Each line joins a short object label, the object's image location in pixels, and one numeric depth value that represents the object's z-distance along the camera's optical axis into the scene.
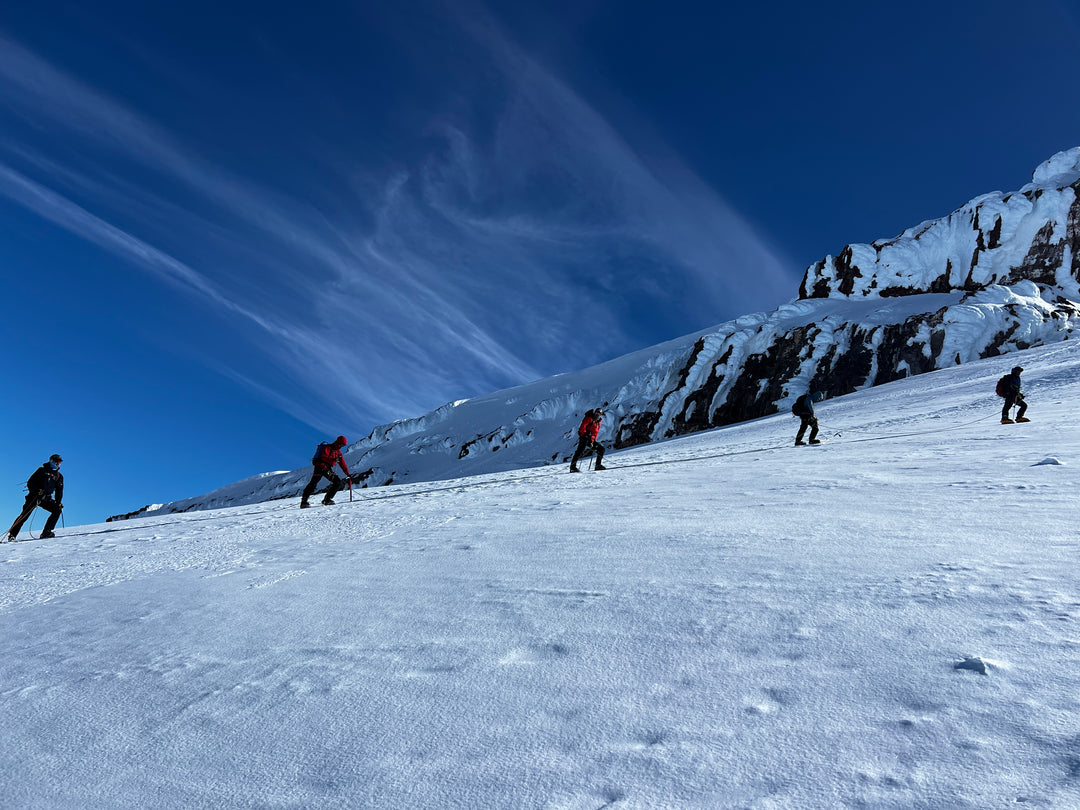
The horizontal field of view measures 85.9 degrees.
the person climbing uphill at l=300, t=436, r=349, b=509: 12.23
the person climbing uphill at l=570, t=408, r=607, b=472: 14.56
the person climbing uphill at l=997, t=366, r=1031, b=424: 14.23
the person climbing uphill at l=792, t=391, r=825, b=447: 15.27
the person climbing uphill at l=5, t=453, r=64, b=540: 11.12
